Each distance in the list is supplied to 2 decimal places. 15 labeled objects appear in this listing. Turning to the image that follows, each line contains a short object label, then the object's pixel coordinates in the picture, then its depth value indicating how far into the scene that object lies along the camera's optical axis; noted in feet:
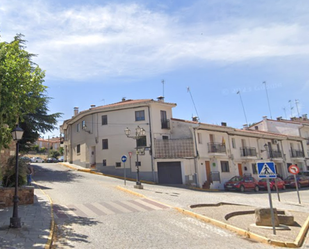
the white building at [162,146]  83.51
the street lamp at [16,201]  25.85
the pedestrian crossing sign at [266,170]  28.19
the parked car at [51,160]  150.20
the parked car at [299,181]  91.81
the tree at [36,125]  75.82
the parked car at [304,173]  104.32
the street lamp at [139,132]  65.96
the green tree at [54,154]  182.19
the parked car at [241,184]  78.18
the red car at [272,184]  81.95
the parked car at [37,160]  152.66
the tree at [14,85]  28.63
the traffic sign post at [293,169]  52.94
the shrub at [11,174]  38.11
